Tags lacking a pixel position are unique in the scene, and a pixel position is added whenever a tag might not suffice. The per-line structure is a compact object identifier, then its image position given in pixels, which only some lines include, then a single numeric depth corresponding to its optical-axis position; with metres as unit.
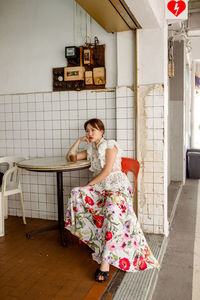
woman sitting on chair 2.55
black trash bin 6.79
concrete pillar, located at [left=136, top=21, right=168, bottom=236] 3.34
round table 3.00
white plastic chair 3.54
